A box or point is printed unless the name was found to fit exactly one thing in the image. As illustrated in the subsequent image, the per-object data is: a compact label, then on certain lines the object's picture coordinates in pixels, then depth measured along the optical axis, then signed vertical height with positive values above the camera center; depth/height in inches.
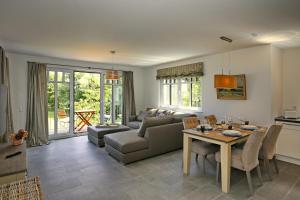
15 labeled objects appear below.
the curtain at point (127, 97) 278.7 +0.7
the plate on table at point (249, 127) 132.7 -22.7
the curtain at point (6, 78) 153.6 +17.4
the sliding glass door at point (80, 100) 223.5 -4.0
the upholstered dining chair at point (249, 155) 100.9 -34.7
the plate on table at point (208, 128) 133.3 -23.2
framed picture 171.0 +5.6
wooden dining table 105.2 -29.8
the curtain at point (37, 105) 198.8 -8.5
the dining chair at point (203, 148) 128.3 -37.6
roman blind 213.4 +35.4
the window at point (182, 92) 225.1 +7.5
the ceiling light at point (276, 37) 128.9 +46.2
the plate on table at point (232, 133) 115.0 -23.7
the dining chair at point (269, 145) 117.3 -32.1
